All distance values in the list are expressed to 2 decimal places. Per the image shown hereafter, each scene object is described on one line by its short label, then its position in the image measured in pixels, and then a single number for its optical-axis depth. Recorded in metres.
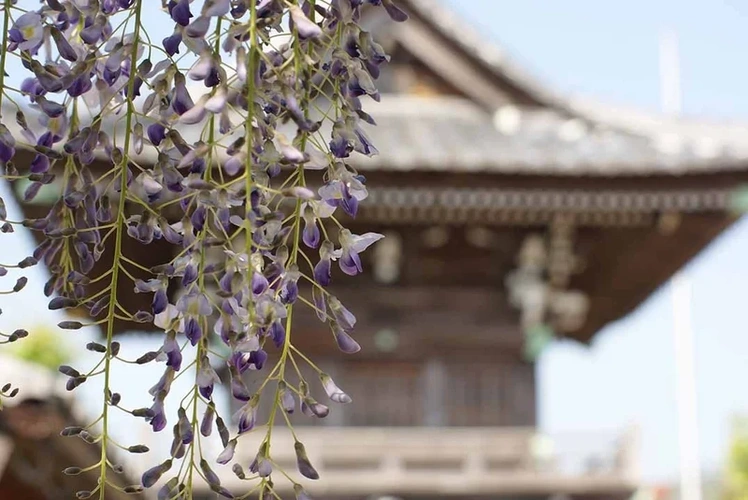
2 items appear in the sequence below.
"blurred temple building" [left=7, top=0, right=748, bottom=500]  6.96
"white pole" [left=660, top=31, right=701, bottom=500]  18.58
